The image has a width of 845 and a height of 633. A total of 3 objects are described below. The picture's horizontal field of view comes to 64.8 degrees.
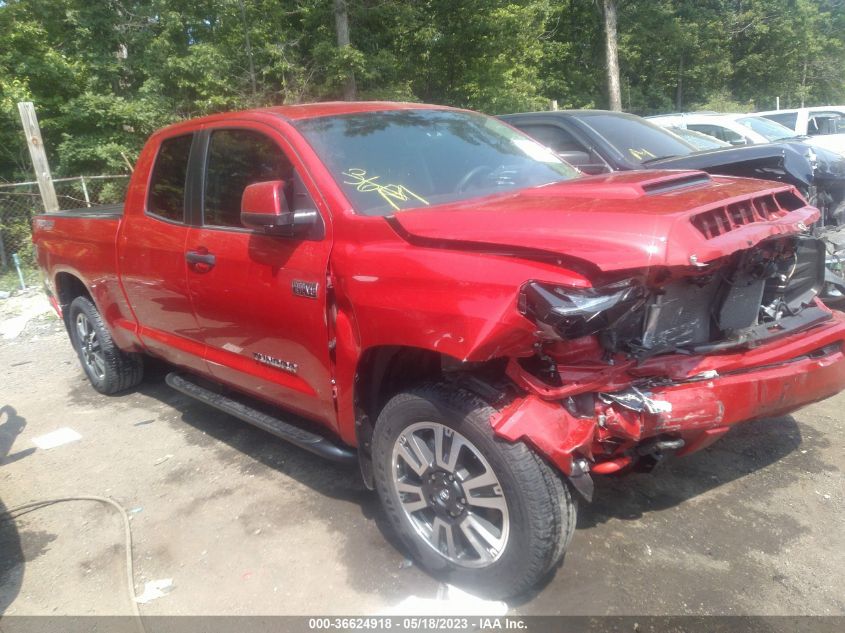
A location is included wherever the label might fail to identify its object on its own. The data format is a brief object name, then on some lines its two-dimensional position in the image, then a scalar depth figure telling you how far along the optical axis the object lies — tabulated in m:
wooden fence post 9.04
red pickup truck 2.22
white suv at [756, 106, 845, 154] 14.36
